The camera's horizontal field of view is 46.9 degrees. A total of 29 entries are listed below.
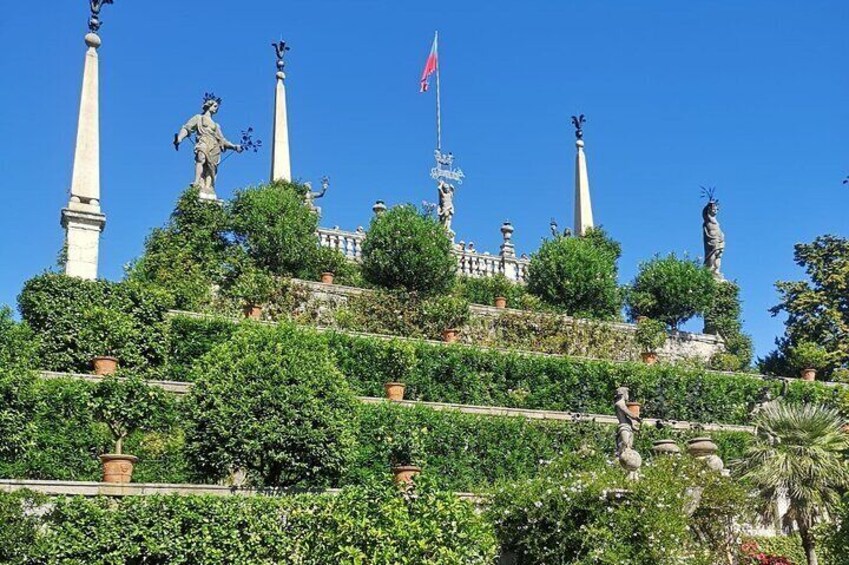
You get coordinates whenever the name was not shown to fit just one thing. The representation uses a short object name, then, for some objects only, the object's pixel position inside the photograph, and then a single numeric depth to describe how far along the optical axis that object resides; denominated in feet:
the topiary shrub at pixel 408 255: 92.68
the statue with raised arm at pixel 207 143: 94.79
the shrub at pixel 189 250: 83.15
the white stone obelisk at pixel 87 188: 80.28
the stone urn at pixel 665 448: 57.21
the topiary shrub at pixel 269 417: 50.65
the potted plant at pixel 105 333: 65.62
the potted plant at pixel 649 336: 94.89
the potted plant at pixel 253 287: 83.82
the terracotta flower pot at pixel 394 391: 68.39
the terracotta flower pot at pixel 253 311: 79.87
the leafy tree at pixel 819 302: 108.78
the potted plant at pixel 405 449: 58.70
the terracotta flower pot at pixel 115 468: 48.14
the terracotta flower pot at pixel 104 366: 61.36
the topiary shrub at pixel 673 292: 104.22
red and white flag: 144.97
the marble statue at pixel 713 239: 112.57
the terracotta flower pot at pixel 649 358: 90.28
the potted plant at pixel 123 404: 55.21
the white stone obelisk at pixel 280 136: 112.37
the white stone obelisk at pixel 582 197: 121.80
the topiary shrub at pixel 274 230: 90.27
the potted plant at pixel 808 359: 94.94
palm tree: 57.31
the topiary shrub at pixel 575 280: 100.73
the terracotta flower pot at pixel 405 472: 53.21
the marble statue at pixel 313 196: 104.12
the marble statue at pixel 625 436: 50.08
